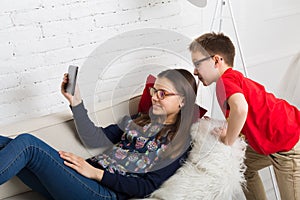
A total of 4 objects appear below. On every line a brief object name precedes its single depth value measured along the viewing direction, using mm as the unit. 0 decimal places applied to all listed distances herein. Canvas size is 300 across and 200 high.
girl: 1452
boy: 1572
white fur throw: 1446
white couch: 1597
